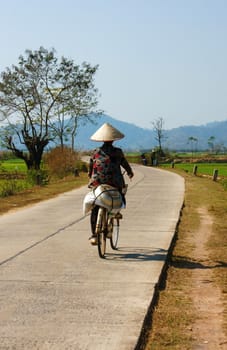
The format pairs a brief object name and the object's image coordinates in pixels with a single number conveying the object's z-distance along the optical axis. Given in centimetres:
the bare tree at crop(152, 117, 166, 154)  15749
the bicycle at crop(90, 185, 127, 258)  1598
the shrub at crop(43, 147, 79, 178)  7337
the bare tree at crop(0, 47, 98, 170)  7598
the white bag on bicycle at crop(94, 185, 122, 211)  1596
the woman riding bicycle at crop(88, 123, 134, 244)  1627
